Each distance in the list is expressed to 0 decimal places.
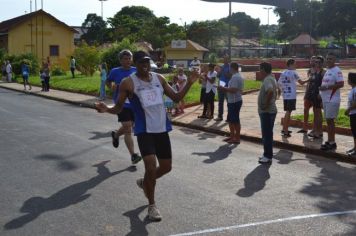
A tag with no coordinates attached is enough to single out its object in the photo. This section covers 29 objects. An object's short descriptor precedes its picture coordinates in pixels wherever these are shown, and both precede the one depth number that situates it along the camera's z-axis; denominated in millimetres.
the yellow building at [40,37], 56750
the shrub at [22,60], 42844
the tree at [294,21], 95000
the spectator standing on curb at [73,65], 36719
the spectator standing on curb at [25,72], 30531
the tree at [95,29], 96862
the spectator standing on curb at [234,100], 10992
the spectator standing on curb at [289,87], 11484
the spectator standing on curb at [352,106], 9203
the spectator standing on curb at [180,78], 16342
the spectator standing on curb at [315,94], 11047
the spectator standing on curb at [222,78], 14047
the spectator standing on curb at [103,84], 23000
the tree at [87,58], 37719
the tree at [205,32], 81750
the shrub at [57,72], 44844
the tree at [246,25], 145875
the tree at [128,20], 81006
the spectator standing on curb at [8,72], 39162
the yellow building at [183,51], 45219
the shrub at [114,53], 26192
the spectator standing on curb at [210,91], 14747
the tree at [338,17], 81919
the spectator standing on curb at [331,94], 9930
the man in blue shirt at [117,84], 8617
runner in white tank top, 5918
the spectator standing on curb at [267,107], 9180
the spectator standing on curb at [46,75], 28656
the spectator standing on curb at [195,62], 18514
